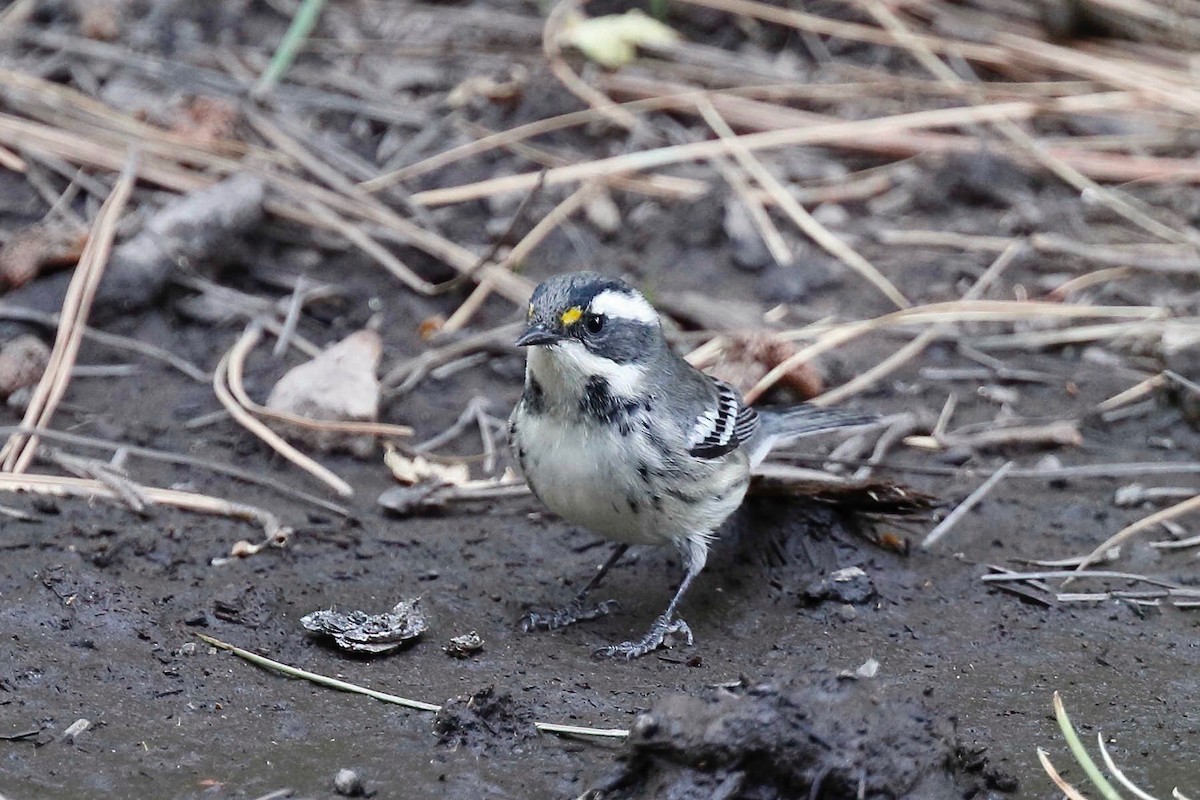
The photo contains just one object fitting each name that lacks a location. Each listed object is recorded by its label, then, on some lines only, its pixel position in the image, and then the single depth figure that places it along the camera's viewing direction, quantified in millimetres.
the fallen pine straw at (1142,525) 9594
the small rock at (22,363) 10586
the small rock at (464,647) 8109
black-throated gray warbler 8602
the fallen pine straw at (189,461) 9961
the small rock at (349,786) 6391
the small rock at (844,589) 9008
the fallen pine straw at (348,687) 7004
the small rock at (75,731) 6691
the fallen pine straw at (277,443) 10336
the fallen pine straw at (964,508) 9992
